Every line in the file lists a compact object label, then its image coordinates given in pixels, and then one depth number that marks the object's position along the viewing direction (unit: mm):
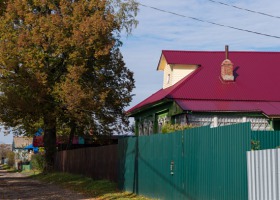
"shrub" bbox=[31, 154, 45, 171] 45669
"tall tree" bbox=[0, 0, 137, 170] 33031
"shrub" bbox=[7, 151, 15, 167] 82056
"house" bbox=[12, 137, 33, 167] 71375
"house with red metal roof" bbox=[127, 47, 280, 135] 27688
